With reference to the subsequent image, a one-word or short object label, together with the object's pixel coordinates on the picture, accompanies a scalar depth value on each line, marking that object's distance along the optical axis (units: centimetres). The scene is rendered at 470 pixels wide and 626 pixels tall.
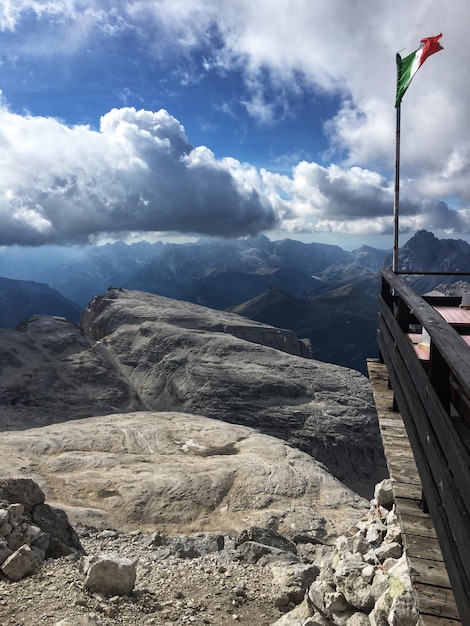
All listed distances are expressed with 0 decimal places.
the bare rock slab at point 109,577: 798
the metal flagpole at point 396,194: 1144
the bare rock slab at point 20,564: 823
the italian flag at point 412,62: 1110
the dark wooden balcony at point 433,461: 322
